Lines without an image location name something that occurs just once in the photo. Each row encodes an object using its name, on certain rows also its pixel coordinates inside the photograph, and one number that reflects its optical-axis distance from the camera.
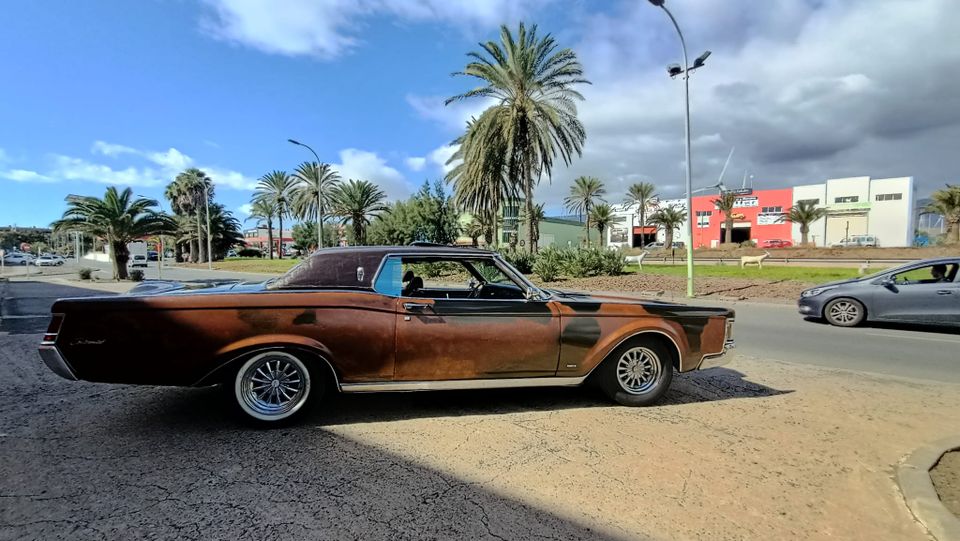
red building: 70.44
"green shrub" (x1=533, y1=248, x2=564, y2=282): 20.33
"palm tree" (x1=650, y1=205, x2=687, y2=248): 59.56
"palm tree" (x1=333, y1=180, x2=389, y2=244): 41.75
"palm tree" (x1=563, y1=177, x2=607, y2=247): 65.44
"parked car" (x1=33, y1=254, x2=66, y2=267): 59.50
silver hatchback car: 8.98
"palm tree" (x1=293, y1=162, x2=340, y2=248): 47.09
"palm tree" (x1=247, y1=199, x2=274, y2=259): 66.31
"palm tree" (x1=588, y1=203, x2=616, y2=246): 64.92
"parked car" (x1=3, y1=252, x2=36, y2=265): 68.44
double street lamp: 14.61
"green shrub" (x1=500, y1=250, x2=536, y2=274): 22.52
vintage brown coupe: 3.65
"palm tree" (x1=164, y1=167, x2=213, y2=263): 66.56
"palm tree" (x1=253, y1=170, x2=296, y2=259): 62.28
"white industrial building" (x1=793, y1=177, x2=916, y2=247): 64.26
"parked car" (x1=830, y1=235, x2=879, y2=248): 53.38
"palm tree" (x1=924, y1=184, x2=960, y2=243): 38.44
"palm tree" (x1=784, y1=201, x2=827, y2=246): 52.53
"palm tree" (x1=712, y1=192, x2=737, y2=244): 56.59
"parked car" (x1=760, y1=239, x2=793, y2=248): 58.50
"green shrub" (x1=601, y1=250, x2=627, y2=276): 20.27
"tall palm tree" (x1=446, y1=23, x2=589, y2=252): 22.22
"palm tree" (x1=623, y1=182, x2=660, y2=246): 66.06
